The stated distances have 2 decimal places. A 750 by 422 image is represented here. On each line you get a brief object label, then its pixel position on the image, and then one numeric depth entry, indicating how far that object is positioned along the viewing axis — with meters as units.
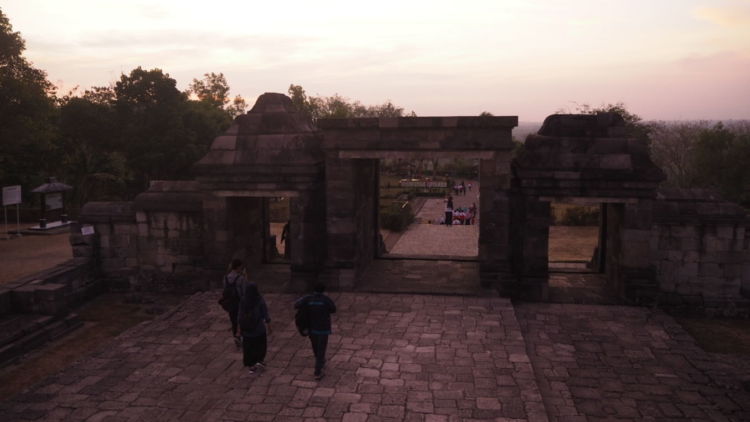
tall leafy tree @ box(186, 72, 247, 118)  59.59
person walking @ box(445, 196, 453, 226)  29.28
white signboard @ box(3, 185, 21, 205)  22.95
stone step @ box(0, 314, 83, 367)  10.15
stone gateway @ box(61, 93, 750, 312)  11.98
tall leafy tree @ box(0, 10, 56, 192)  23.28
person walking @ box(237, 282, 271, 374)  8.04
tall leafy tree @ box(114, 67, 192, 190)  32.50
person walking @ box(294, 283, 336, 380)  7.91
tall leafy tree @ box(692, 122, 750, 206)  33.56
